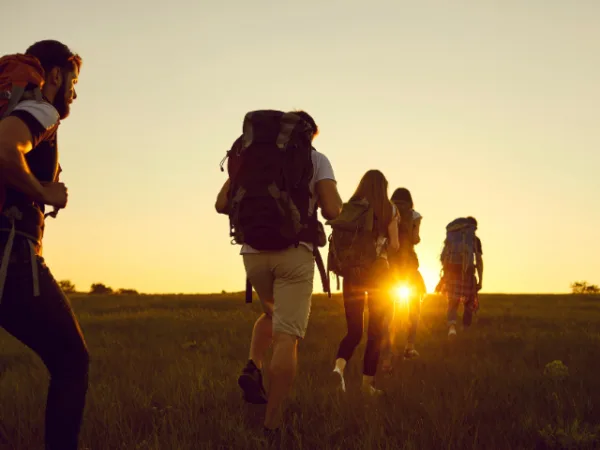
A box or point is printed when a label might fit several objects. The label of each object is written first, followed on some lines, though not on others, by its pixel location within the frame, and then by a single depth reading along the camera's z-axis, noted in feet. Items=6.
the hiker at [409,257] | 30.40
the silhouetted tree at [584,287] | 131.80
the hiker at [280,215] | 14.57
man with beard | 9.79
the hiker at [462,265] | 43.27
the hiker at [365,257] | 22.41
